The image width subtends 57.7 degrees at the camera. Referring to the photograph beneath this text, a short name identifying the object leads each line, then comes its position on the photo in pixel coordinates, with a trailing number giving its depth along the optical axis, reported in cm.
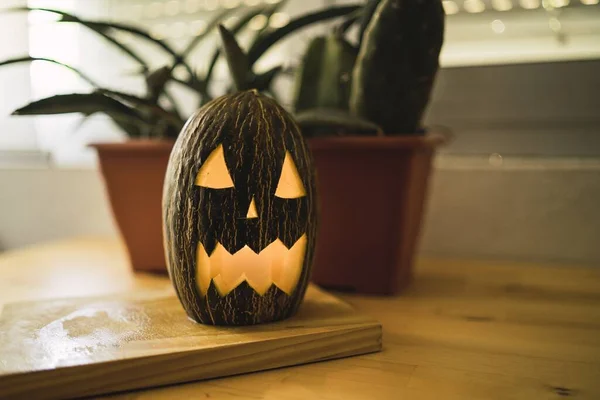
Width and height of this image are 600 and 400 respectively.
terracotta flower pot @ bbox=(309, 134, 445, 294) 61
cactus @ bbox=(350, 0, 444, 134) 55
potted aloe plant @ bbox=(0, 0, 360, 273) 58
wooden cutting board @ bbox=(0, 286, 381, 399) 37
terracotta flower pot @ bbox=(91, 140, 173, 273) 70
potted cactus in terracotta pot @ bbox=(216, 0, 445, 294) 56
